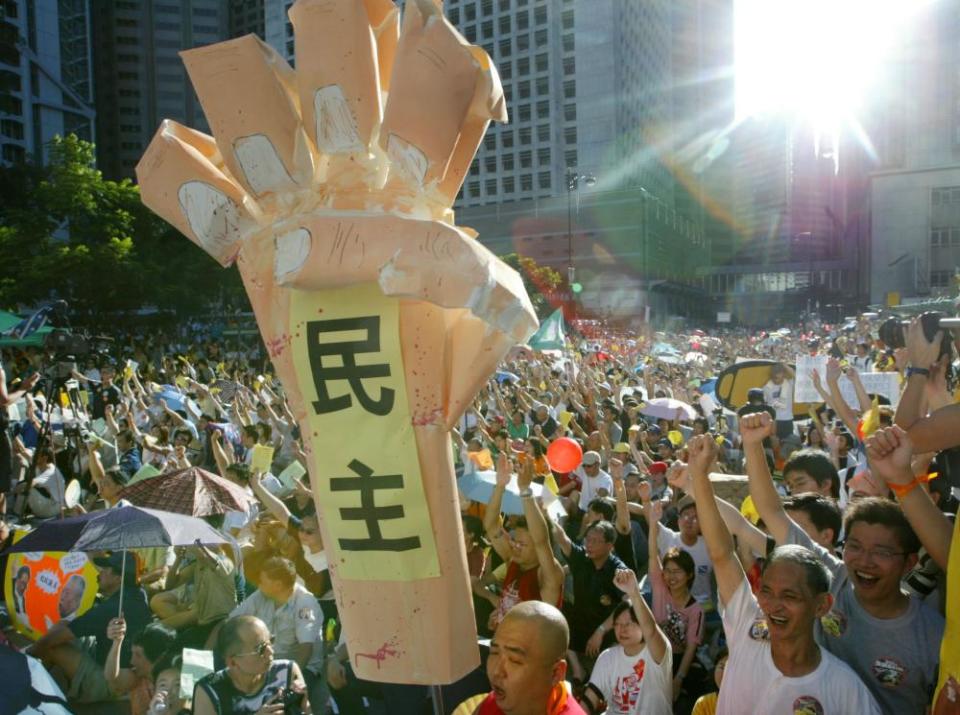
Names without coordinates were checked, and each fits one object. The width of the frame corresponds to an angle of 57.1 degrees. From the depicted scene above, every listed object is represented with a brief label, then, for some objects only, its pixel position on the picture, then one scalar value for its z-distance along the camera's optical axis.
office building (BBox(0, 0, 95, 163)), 60.19
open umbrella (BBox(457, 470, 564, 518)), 6.02
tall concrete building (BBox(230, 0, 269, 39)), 106.31
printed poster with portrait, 5.27
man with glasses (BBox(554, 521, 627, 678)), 5.00
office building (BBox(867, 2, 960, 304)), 64.06
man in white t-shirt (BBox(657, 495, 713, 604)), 5.22
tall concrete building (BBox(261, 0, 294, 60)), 92.94
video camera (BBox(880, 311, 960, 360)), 3.43
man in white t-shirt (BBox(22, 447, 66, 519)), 8.57
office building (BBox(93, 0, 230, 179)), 96.06
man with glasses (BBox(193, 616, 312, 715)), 3.80
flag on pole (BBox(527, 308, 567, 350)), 17.12
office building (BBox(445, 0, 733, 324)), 86.44
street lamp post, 41.33
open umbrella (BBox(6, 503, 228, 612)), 4.79
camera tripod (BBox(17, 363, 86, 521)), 7.87
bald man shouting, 2.81
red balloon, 6.80
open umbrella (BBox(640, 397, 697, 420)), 11.12
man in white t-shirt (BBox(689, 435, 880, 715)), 2.75
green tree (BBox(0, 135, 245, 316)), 27.41
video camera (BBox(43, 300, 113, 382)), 7.57
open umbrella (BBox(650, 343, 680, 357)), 24.18
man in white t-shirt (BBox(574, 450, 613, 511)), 7.80
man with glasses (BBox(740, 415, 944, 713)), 2.91
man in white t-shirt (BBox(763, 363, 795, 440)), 9.67
